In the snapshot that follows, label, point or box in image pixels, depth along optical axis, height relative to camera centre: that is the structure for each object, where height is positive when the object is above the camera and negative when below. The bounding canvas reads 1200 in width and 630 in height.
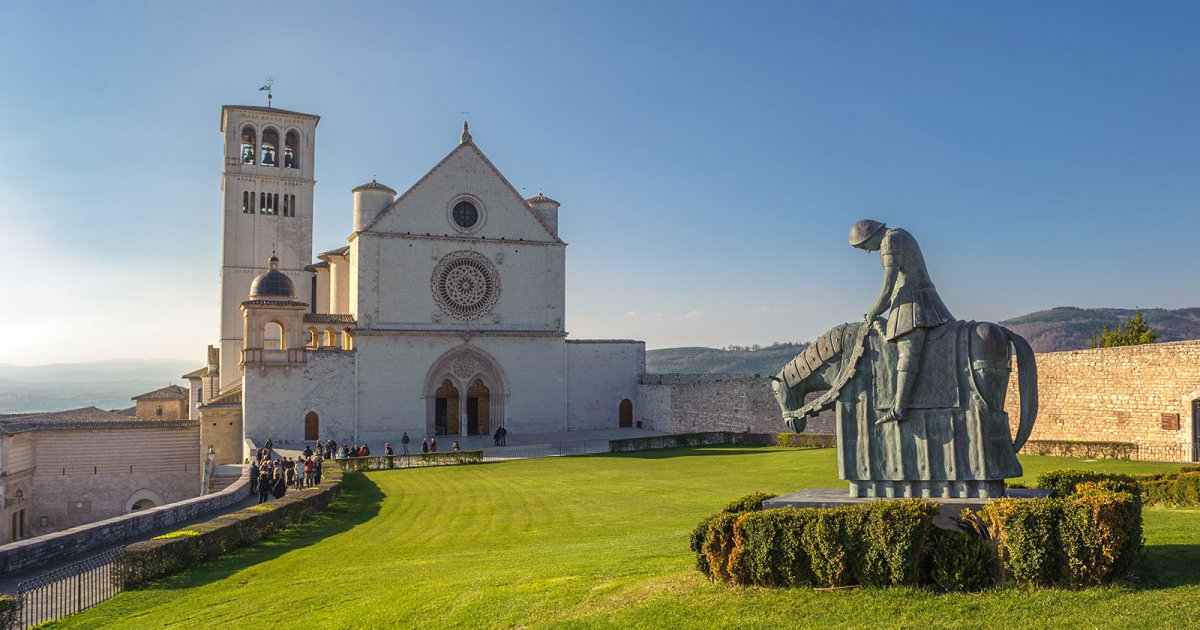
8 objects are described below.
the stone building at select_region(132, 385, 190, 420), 62.81 -0.81
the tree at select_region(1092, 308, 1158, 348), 47.69 +2.50
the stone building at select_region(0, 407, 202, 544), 37.84 -3.39
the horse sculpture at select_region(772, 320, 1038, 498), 9.43 -0.34
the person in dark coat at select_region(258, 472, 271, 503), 23.84 -2.57
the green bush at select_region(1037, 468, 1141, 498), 12.44 -1.49
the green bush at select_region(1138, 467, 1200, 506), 14.70 -1.92
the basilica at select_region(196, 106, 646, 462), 41.59 +2.93
